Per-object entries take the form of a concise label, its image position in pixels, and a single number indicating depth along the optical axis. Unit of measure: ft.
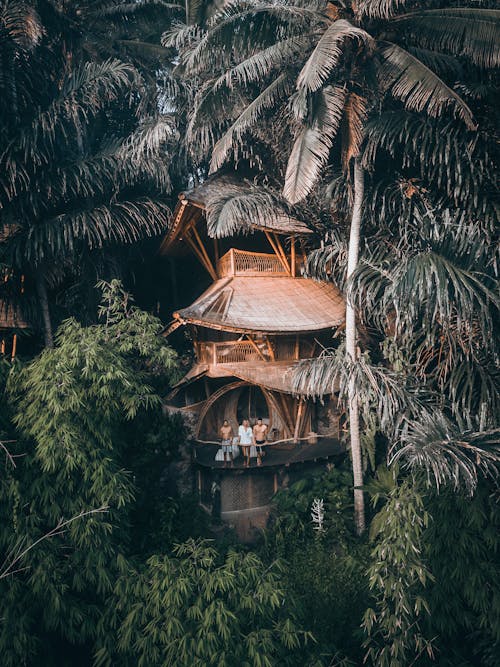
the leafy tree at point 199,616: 20.07
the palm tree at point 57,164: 35.19
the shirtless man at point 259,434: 39.81
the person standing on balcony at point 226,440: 38.96
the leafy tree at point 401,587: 23.41
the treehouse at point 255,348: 37.73
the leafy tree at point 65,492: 23.18
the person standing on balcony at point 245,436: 38.52
